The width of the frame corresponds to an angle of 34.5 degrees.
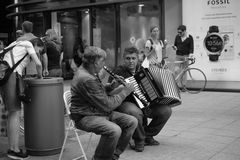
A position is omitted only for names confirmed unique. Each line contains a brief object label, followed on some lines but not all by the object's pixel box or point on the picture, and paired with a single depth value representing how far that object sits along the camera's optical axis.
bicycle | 10.95
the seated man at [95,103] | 4.10
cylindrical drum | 4.95
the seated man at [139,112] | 5.05
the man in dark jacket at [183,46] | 11.10
